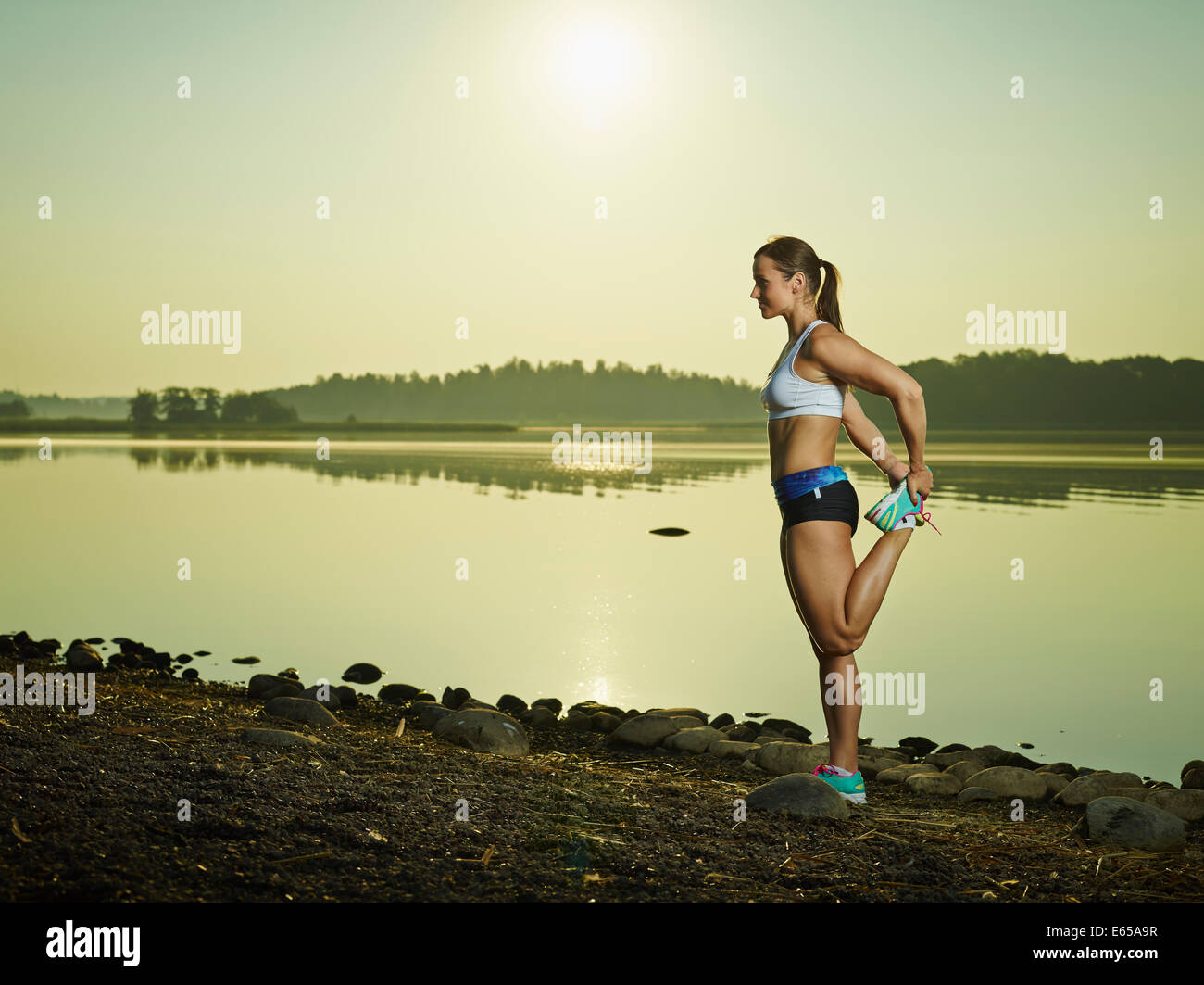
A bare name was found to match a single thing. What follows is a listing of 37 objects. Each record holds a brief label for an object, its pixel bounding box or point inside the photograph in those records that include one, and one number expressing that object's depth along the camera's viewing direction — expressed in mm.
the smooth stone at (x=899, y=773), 6219
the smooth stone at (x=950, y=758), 6793
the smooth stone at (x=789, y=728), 7547
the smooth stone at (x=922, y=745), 7477
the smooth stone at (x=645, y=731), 6891
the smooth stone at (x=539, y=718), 7531
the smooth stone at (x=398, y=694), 8258
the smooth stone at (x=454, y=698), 8055
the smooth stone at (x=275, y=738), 5344
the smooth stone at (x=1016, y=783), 5922
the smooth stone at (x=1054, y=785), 6007
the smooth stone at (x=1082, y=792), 5891
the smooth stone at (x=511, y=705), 7879
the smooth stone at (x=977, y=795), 5867
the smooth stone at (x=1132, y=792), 5712
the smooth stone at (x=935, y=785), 6031
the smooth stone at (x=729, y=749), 6562
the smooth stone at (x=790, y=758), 6234
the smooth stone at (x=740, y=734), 7383
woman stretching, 5180
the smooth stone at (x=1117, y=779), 6094
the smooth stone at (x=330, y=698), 7714
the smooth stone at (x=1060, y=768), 6883
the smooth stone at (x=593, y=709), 7801
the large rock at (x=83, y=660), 8498
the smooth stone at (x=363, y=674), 8859
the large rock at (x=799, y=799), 4715
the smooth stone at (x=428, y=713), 7059
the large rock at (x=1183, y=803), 5465
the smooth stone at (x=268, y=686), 7895
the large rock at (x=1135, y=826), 4816
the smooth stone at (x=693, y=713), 7652
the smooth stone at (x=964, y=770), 6426
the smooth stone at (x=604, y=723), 7387
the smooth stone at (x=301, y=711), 6520
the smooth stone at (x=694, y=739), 6723
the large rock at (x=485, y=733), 6223
